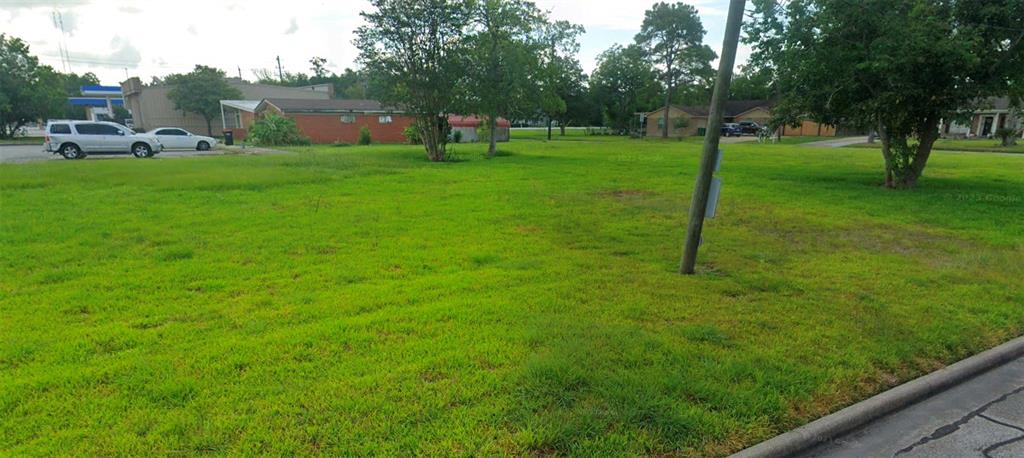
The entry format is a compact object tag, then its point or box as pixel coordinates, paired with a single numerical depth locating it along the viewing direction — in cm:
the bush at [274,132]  3338
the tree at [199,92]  4500
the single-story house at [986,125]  4509
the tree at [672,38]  5272
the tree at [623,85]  5578
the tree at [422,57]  2162
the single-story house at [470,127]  4184
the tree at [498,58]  2420
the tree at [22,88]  3784
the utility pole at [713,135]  509
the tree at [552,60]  2748
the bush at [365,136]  3716
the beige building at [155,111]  4762
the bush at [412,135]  2915
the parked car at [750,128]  5884
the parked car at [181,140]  2817
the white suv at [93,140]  2181
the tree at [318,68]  9000
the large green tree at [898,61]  1124
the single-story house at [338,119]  3694
